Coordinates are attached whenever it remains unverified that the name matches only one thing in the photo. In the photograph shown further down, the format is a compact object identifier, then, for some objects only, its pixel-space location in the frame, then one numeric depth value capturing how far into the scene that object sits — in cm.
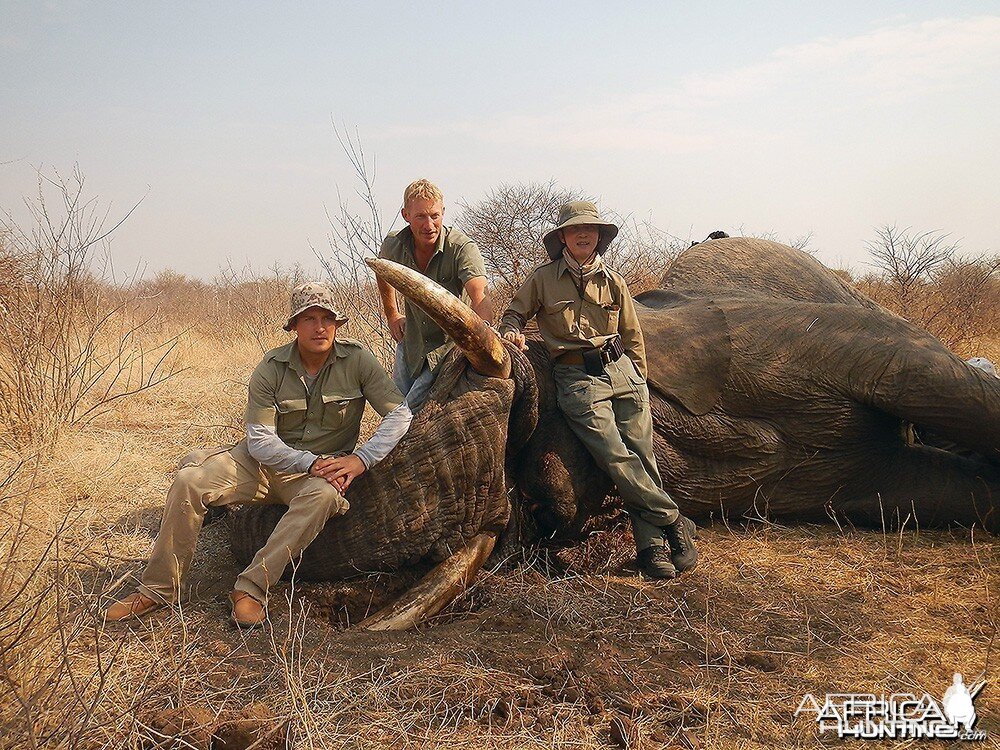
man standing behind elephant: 523
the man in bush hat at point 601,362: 481
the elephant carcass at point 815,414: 548
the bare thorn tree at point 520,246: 1300
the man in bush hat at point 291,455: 425
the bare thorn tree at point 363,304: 940
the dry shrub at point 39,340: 765
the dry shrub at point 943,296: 1198
